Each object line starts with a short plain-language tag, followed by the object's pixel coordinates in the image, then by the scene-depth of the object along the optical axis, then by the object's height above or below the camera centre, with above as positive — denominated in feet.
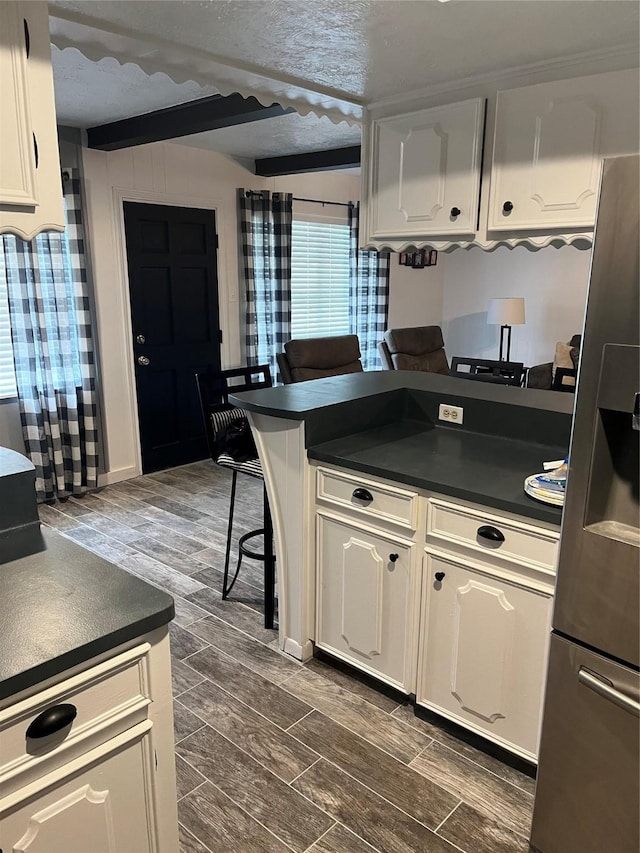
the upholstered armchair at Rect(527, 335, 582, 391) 17.92 -2.29
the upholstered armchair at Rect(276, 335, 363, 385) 14.20 -1.64
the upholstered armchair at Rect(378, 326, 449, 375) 18.58 -1.86
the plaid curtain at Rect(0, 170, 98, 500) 13.15 -1.46
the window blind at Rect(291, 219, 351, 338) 19.11 +0.23
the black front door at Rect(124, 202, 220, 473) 15.33 -0.85
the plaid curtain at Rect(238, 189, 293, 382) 17.07 +0.48
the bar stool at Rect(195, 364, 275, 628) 8.91 -2.35
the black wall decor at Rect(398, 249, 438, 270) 22.12 +0.97
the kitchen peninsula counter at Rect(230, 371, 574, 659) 7.16 -1.94
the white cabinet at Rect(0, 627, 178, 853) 3.63 -2.90
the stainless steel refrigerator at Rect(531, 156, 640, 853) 4.19 -2.14
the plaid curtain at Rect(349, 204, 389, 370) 20.67 -0.31
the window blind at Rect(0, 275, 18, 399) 13.21 -1.52
